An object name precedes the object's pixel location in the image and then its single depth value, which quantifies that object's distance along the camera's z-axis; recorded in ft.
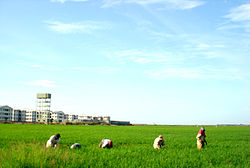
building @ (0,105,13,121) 437.50
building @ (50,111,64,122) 568.94
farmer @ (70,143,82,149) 46.82
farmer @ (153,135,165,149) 49.26
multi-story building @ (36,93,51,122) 323.33
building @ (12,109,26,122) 489.50
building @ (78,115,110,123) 580.71
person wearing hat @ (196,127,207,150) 49.81
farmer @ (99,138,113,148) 48.93
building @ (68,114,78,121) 616.43
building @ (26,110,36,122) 536.13
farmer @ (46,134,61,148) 43.19
